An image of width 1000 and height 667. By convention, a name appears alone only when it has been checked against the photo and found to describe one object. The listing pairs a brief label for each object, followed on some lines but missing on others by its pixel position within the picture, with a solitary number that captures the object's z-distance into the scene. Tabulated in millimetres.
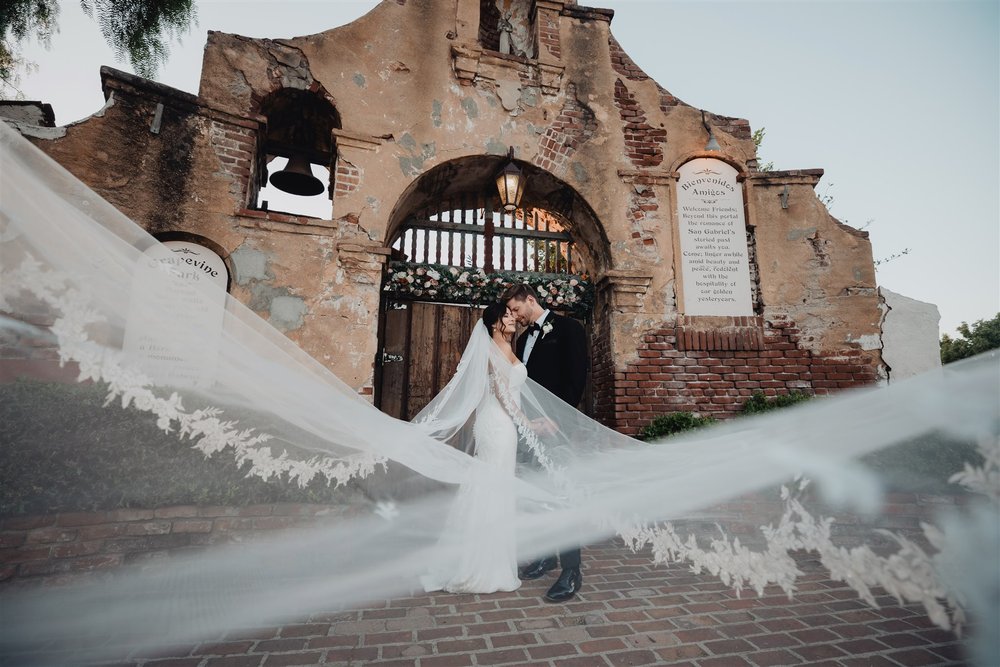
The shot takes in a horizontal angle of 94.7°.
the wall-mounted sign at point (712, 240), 6090
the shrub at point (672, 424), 5145
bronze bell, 5812
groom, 3393
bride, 2904
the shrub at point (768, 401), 5335
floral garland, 5914
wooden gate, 5941
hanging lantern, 5789
